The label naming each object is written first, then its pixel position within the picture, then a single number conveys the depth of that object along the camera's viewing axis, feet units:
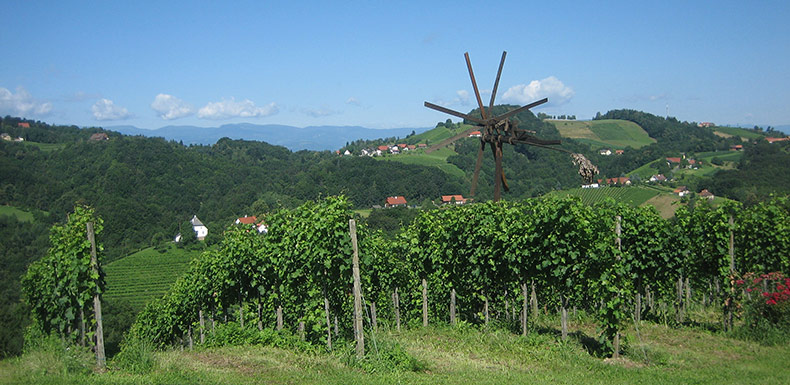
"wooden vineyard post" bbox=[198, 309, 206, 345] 41.74
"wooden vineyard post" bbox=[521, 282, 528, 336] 31.97
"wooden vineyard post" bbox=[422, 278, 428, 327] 37.55
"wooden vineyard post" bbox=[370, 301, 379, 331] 35.35
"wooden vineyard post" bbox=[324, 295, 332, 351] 28.40
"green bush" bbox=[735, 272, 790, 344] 30.81
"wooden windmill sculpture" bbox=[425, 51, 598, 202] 41.39
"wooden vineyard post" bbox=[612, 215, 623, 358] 27.68
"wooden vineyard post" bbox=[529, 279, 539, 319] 34.86
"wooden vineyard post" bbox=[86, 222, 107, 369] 26.50
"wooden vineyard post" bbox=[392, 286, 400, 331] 38.19
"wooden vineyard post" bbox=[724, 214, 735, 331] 33.06
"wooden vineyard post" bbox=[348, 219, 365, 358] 25.70
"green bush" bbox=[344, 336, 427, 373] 24.65
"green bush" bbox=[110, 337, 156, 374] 25.46
